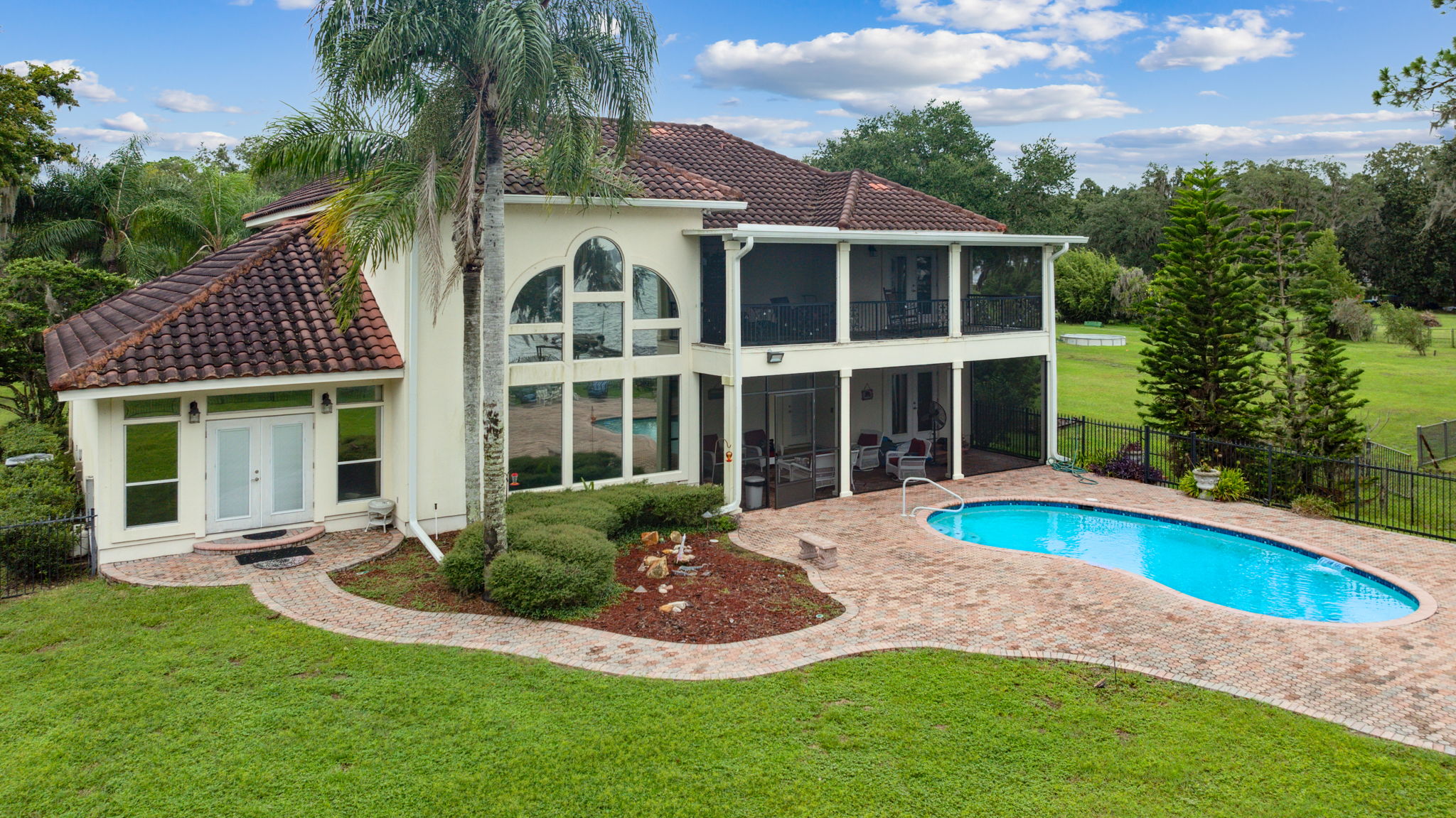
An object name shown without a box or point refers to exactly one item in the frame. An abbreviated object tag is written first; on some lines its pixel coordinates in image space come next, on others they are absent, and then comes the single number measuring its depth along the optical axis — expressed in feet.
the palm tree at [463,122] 38.27
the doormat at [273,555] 46.65
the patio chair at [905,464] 68.74
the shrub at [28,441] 59.06
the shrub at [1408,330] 154.87
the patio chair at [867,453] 72.54
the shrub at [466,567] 41.19
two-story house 47.80
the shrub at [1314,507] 58.18
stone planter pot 63.10
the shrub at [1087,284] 209.87
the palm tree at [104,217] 92.17
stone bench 47.06
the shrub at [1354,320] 160.76
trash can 60.13
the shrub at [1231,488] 62.59
